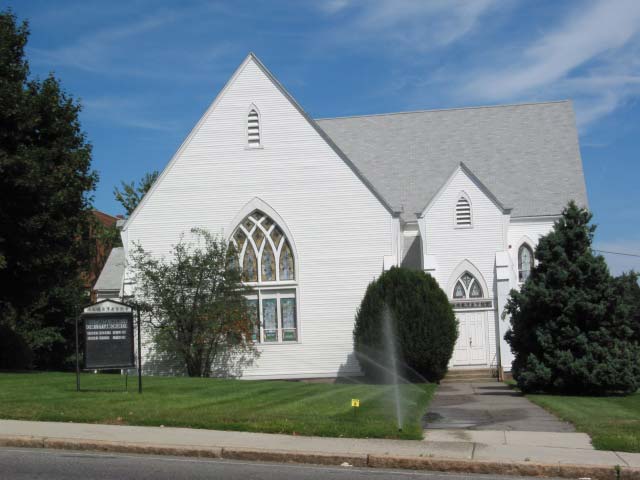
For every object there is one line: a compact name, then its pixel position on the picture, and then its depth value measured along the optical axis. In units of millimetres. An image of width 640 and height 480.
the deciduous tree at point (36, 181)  24469
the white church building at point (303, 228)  29969
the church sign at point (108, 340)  17938
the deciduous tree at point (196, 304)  28141
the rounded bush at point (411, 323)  26531
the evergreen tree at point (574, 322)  21172
